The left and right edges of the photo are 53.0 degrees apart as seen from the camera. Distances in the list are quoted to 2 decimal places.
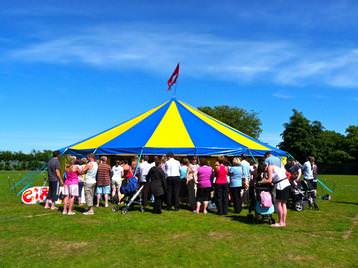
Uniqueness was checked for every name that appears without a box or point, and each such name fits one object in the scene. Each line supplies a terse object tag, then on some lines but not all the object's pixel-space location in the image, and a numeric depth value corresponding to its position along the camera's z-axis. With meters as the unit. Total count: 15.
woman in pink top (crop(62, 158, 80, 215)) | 7.73
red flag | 14.20
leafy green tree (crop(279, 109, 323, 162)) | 43.50
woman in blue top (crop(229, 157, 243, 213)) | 8.11
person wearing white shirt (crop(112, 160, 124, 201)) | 9.36
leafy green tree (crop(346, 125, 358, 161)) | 46.91
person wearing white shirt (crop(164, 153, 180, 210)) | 8.45
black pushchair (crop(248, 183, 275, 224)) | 6.89
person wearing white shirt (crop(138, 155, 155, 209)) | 8.48
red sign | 9.58
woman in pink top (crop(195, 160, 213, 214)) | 8.11
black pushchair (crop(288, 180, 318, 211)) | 8.70
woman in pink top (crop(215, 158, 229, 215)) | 8.07
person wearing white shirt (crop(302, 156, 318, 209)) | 9.68
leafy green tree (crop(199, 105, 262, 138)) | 49.38
